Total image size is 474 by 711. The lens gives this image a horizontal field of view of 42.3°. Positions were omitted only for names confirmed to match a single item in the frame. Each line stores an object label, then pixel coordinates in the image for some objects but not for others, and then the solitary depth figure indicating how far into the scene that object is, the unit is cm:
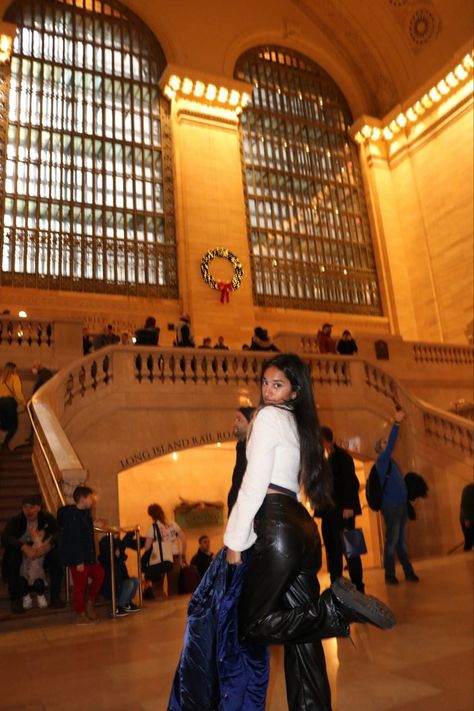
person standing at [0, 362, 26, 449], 929
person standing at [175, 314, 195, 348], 1173
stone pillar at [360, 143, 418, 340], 2045
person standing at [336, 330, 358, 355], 1315
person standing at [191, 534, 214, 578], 900
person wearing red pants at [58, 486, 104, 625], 570
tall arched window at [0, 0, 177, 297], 1652
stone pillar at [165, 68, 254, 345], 1742
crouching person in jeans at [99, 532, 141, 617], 607
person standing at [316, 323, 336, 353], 1291
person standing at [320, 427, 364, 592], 548
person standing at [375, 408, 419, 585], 656
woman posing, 229
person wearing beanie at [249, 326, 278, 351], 1212
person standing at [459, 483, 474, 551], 841
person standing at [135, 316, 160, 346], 1117
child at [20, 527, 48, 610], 585
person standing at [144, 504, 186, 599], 766
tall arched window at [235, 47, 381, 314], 1955
